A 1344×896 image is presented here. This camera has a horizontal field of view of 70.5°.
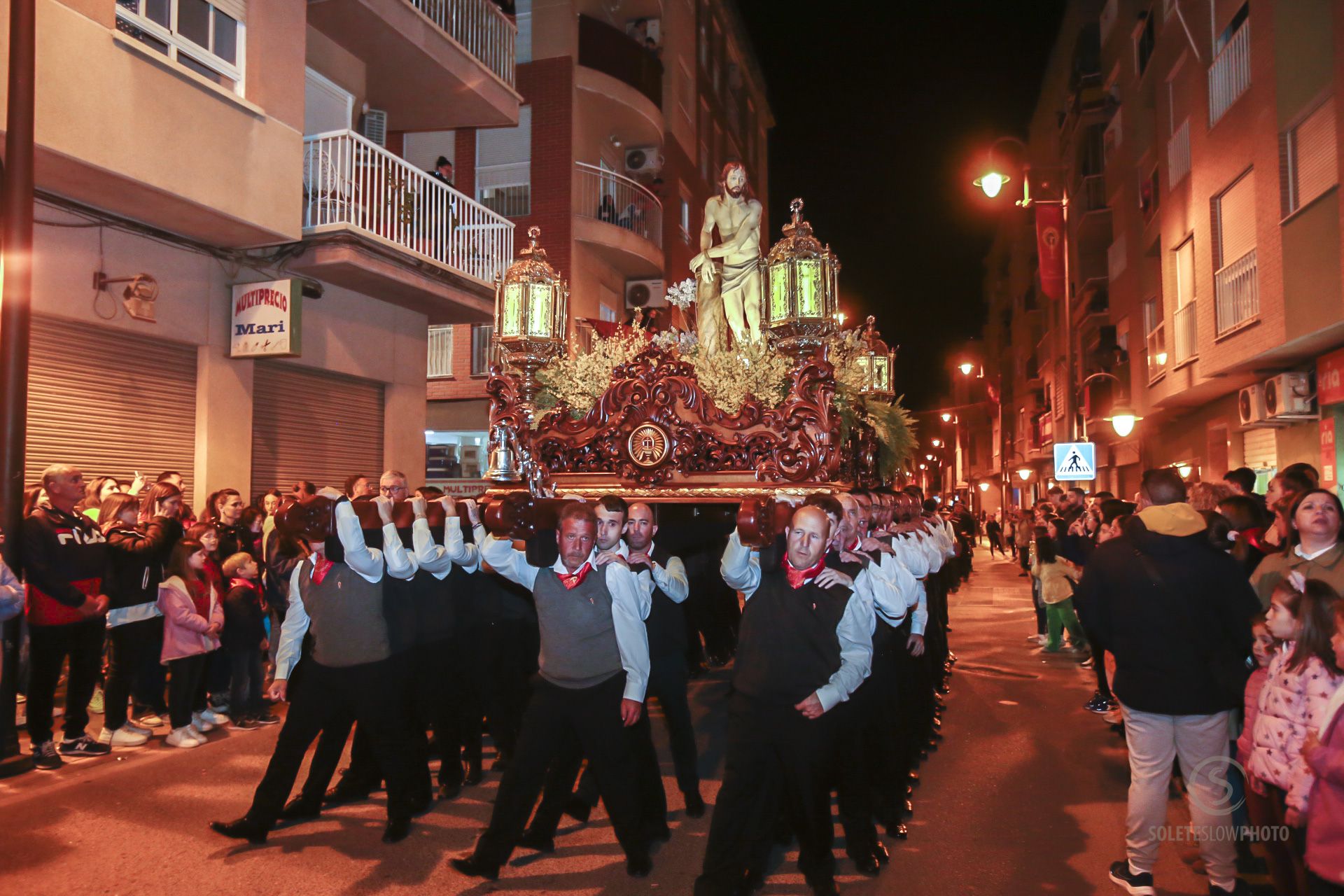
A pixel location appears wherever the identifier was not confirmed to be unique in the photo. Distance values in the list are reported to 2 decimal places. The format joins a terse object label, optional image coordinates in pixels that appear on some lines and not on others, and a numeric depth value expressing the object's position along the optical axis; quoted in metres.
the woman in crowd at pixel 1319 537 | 4.79
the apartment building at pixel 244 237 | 9.00
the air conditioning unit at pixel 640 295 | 21.67
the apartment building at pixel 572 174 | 19.08
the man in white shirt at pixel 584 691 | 4.58
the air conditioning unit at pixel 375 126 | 14.60
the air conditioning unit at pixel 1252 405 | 13.65
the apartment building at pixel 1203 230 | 11.54
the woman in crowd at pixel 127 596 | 7.18
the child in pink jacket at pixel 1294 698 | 3.88
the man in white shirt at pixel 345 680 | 5.05
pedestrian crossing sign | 15.36
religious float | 6.34
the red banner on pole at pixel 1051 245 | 24.00
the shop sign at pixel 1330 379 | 11.37
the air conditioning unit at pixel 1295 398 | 12.52
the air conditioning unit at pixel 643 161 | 22.55
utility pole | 6.74
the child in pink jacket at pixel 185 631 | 7.27
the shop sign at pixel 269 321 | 10.59
